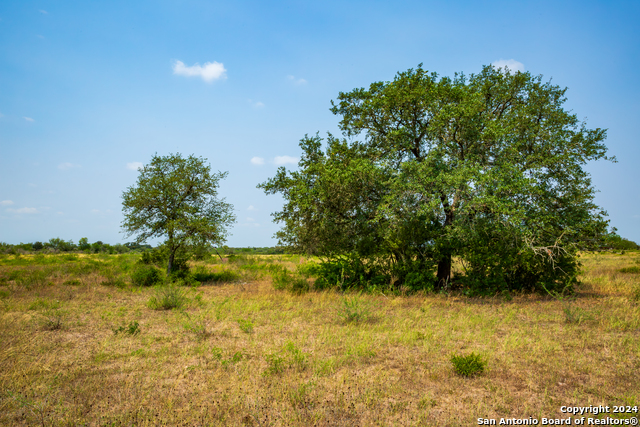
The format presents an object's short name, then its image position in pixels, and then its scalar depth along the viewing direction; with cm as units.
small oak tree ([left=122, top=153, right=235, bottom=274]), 2012
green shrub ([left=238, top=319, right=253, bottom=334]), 966
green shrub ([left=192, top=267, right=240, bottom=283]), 2245
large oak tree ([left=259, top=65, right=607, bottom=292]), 1342
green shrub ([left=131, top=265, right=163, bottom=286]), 2005
